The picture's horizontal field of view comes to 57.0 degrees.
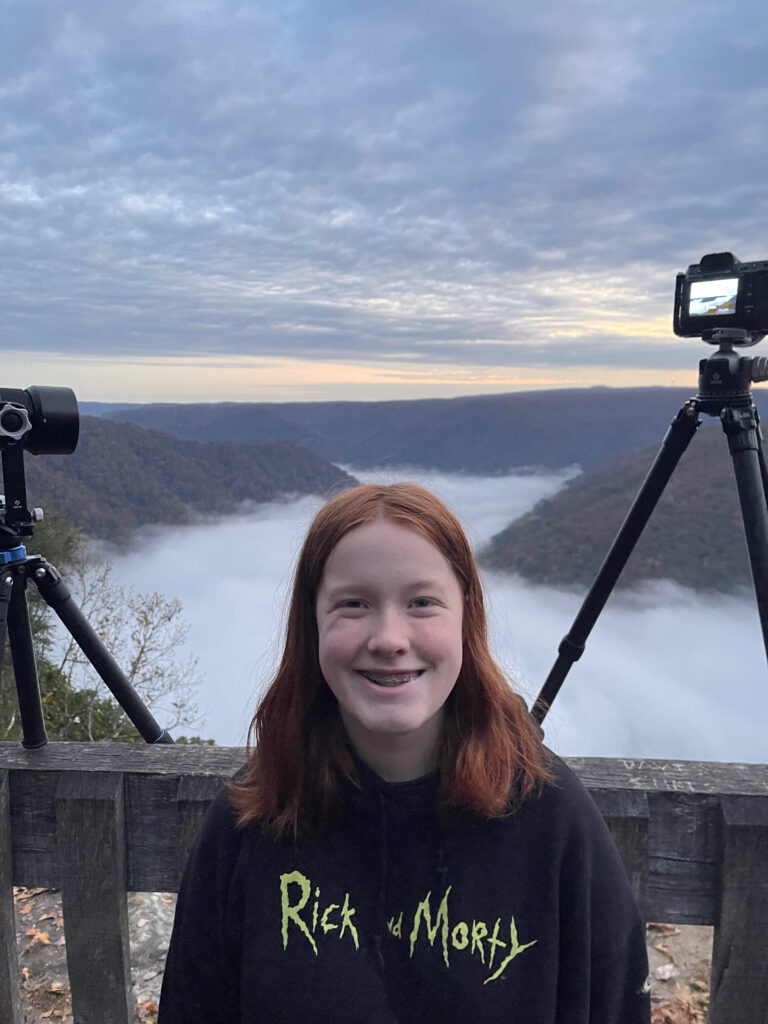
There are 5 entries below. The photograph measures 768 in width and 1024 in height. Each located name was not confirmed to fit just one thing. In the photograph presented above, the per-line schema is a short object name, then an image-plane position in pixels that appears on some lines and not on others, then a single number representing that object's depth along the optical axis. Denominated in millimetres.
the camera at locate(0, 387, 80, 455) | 1928
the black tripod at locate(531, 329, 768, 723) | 2105
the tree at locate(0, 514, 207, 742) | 13328
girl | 1329
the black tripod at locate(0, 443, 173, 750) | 1939
